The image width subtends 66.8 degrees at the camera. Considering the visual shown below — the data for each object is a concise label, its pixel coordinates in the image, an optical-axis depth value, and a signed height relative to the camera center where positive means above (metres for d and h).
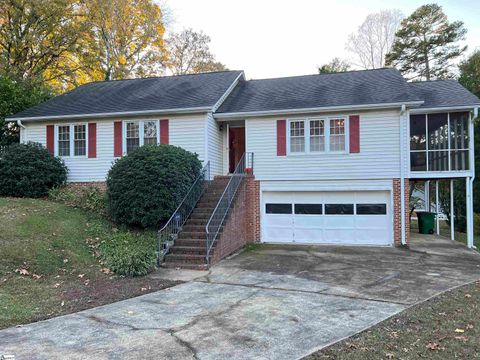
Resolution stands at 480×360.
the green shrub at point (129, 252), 8.42 -1.63
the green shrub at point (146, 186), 10.52 +0.01
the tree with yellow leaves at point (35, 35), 23.03 +10.30
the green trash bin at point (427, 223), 16.98 -1.85
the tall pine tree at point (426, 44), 29.19 +11.42
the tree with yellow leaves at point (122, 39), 26.53 +11.46
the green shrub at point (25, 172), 13.55 +0.58
